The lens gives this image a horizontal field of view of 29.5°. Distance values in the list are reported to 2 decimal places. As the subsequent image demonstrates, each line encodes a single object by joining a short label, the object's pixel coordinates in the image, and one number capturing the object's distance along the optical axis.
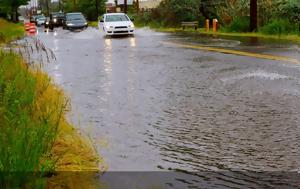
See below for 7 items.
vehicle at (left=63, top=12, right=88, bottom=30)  51.41
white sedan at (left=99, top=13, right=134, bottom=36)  35.34
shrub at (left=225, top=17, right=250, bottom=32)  33.72
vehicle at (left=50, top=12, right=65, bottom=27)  65.06
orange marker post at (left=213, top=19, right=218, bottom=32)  36.92
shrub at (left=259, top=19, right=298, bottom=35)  29.23
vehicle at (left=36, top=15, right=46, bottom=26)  77.25
